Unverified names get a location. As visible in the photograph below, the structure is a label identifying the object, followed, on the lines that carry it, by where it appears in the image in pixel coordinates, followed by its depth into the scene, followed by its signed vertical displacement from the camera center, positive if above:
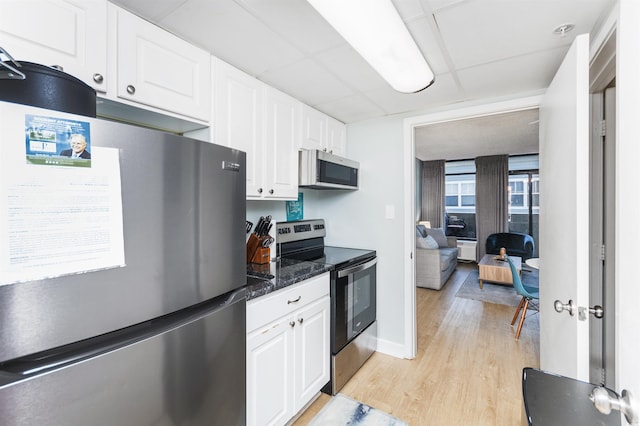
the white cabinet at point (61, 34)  0.86 +0.60
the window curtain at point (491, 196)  5.74 +0.28
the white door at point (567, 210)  1.11 +0.00
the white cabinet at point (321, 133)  2.19 +0.68
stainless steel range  1.94 -0.62
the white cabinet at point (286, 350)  1.35 -0.78
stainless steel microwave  2.06 +0.32
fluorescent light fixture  0.99 +0.72
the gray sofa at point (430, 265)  4.29 -0.87
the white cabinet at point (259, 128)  1.54 +0.52
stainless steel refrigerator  0.60 -0.19
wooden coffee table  4.11 -0.93
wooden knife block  1.88 -0.28
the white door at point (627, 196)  0.55 +0.03
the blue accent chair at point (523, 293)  2.79 -0.86
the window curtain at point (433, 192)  6.31 +0.42
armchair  5.19 -0.67
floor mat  1.45 -1.14
